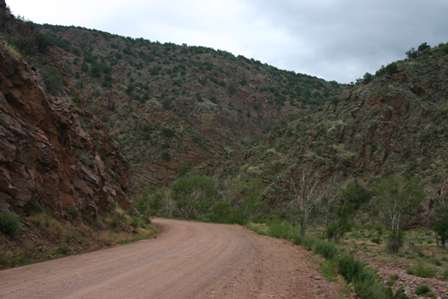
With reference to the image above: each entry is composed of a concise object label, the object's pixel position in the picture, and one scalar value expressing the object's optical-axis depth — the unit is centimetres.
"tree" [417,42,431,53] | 7362
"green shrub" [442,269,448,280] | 2122
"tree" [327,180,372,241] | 4272
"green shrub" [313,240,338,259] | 2238
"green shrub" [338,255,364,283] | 1633
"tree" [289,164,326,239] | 4814
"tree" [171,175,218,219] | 6166
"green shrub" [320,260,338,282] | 1625
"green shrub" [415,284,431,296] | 1670
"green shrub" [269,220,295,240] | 3378
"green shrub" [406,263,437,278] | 2112
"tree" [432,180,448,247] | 3295
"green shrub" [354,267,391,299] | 1296
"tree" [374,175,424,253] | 3669
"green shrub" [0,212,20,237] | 1473
